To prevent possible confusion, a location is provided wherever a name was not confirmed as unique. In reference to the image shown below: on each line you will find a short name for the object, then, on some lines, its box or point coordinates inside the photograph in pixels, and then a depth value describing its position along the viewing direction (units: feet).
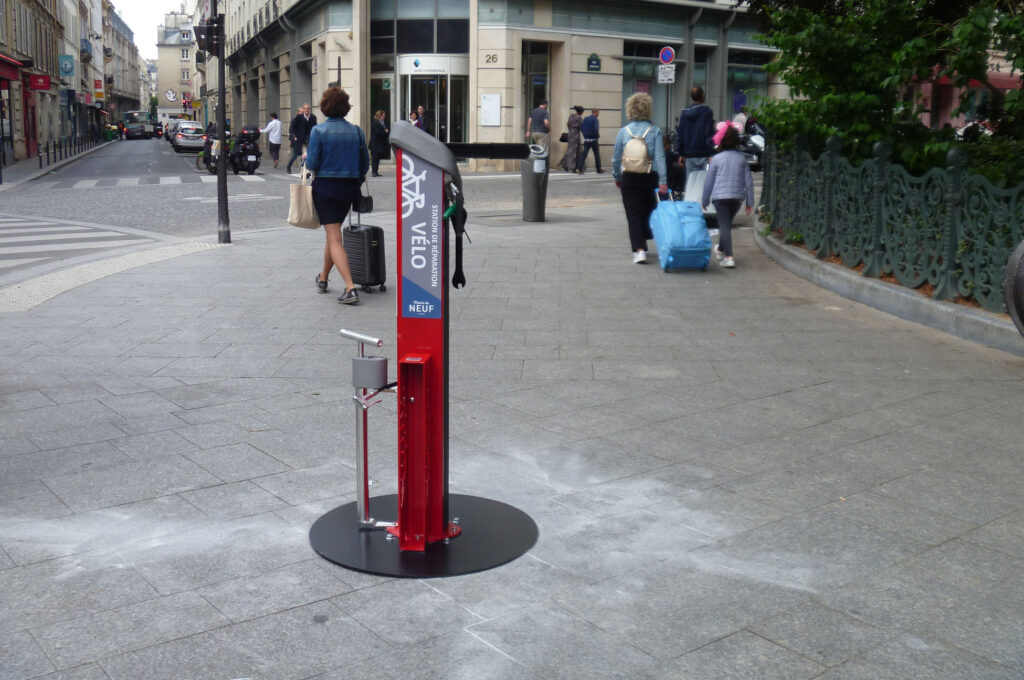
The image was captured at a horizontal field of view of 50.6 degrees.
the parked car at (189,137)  150.82
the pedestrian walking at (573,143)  100.22
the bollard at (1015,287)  14.55
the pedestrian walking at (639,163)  36.50
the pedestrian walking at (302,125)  83.46
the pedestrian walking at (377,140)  87.51
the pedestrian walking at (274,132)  107.76
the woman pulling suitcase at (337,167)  29.60
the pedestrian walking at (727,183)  36.50
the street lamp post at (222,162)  44.12
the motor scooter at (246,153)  102.83
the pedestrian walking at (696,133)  45.62
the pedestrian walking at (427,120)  107.80
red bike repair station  12.34
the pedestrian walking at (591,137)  99.45
